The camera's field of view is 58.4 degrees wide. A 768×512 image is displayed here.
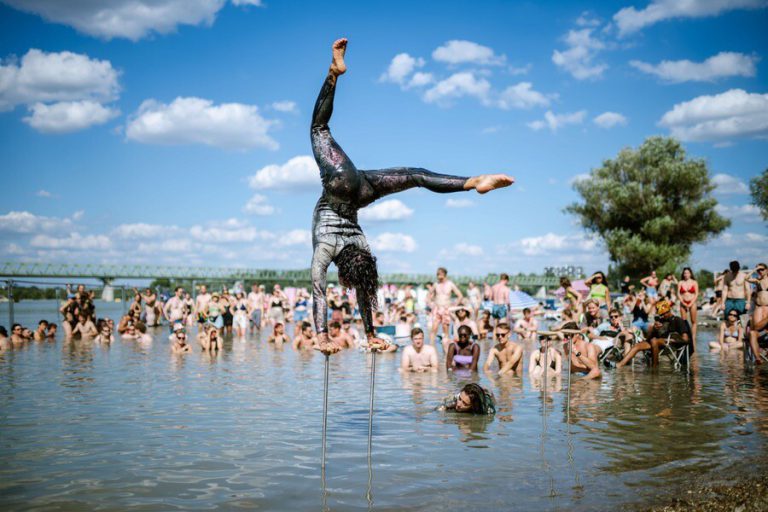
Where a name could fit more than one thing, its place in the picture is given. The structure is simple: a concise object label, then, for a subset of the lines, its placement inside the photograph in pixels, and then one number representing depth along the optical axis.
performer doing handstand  5.68
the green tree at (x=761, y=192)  41.94
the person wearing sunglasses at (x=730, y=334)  18.03
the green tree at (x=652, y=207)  46.19
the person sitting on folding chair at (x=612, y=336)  15.12
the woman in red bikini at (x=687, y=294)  17.94
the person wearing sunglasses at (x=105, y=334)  22.16
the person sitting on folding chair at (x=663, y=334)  14.53
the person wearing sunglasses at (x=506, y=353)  13.89
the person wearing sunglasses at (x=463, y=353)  14.84
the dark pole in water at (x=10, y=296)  23.73
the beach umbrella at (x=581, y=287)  36.44
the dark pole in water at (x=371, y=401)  6.17
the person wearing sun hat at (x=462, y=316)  17.09
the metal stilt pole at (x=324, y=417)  6.09
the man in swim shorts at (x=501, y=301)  24.34
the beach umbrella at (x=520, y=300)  23.14
